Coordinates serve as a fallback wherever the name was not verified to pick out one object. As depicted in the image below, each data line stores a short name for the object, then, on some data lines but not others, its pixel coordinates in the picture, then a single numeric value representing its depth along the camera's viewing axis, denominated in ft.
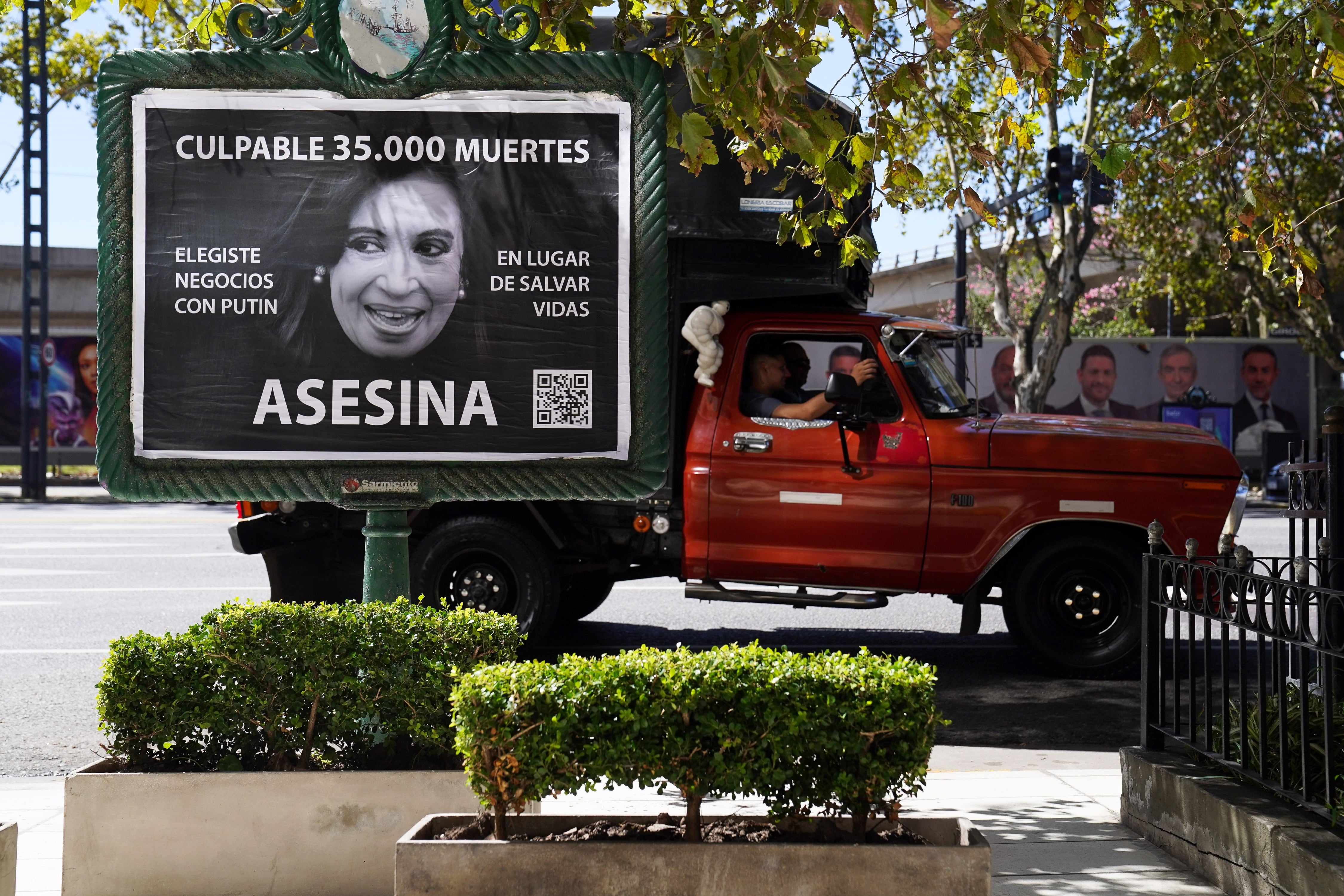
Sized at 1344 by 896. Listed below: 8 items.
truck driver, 27.78
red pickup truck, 27.68
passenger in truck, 28.86
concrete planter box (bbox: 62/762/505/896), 12.78
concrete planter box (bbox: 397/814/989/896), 10.66
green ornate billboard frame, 12.94
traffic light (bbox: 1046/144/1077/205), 61.57
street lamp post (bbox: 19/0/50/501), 88.02
